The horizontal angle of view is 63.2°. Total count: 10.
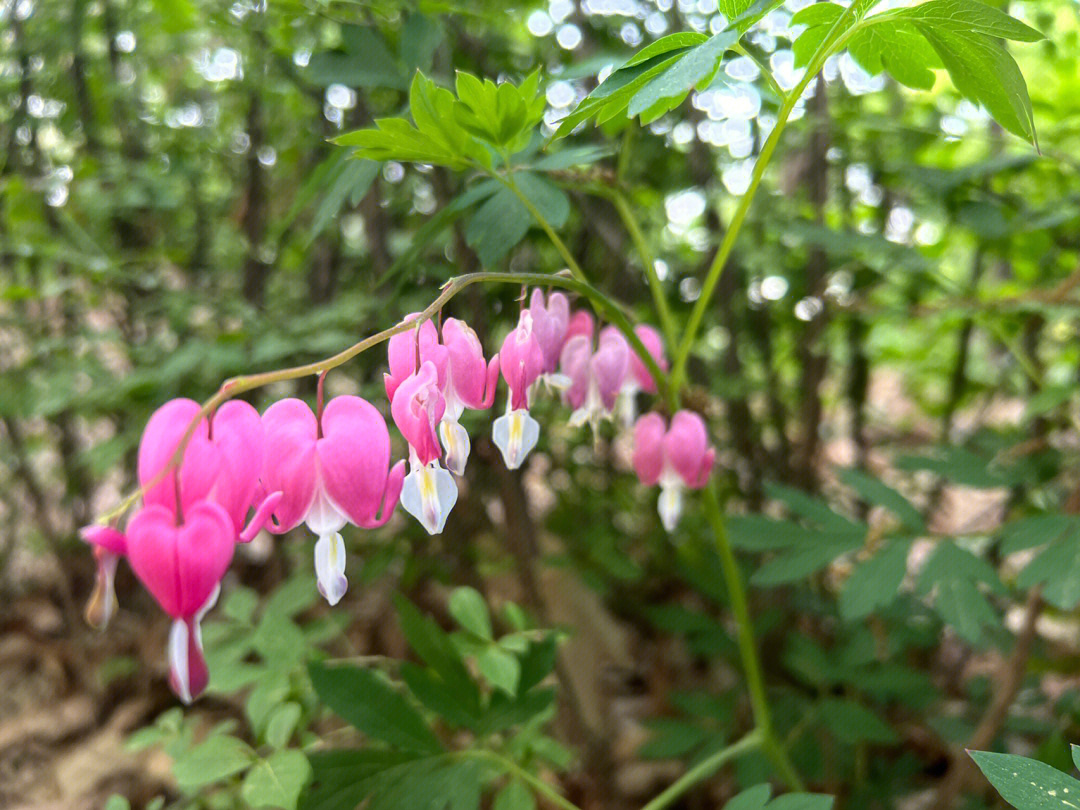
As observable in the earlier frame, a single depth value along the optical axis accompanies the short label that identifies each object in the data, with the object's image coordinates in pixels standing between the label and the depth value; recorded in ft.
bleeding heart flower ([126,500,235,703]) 0.47
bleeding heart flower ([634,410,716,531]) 0.75
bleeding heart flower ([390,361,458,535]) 0.54
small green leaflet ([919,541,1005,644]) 0.90
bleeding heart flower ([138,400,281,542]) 0.50
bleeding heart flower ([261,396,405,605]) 0.53
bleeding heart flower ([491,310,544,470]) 0.60
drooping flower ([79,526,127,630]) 0.46
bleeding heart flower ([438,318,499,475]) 0.59
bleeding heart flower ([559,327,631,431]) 0.72
